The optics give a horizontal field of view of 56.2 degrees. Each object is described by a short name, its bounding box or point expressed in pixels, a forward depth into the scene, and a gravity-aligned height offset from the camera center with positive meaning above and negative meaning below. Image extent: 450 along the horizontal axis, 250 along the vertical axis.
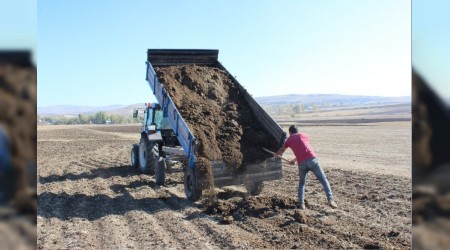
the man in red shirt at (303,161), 7.84 -0.76
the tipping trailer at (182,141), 8.50 -0.48
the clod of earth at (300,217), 6.99 -1.60
